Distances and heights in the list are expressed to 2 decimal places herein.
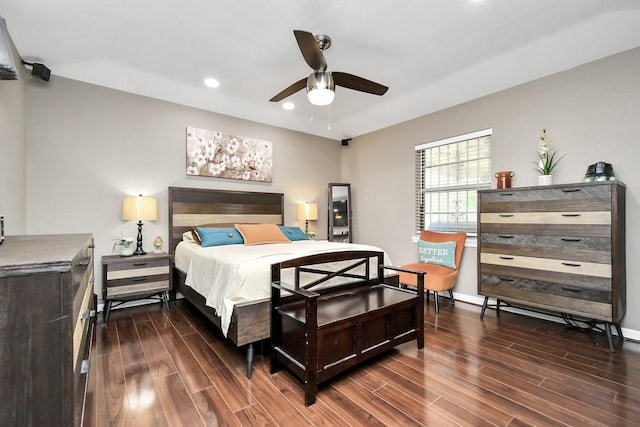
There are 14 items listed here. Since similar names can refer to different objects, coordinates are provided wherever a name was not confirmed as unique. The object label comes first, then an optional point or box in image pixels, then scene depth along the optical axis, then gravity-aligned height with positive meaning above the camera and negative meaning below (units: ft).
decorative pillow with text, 12.38 -1.79
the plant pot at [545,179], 9.95 +1.17
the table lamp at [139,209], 11.18 +0.16
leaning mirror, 18.06 -0.01
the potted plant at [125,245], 11.25 -1.30
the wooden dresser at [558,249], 8.16 -1.16
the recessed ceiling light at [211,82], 11.96 +5.52
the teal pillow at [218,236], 11.39 -0.96
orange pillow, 12.09 -0.91
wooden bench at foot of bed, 6.04 -2.56
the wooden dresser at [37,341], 3.15 -1.45
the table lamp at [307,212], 16.60 +0.05
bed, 6.95 -0.43
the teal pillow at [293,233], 13.89 -0.99
